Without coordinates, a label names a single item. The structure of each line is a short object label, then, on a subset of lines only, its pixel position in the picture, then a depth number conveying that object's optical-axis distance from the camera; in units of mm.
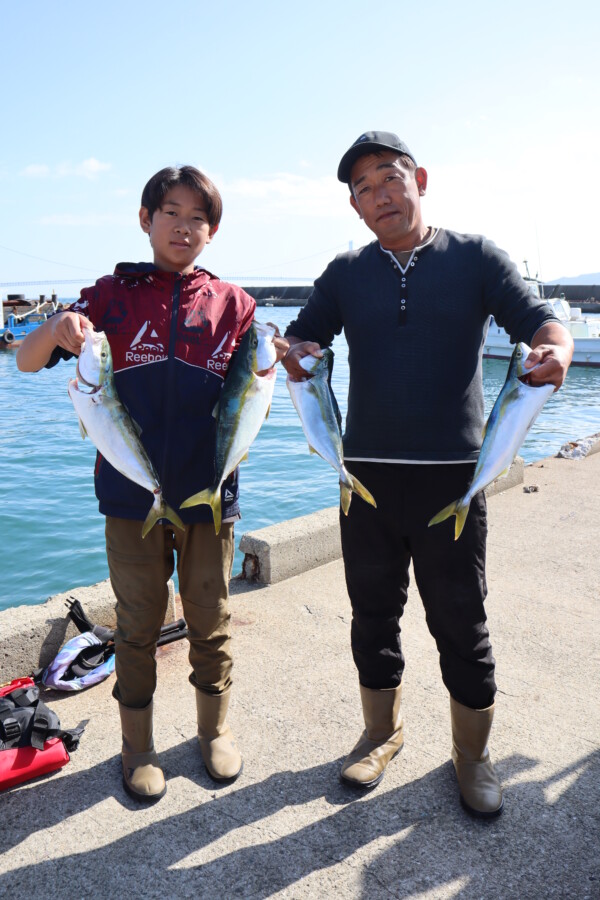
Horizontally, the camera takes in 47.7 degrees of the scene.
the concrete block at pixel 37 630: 4090
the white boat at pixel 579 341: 34188
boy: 3195
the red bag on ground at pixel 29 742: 3230
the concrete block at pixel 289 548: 5559
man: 3068
